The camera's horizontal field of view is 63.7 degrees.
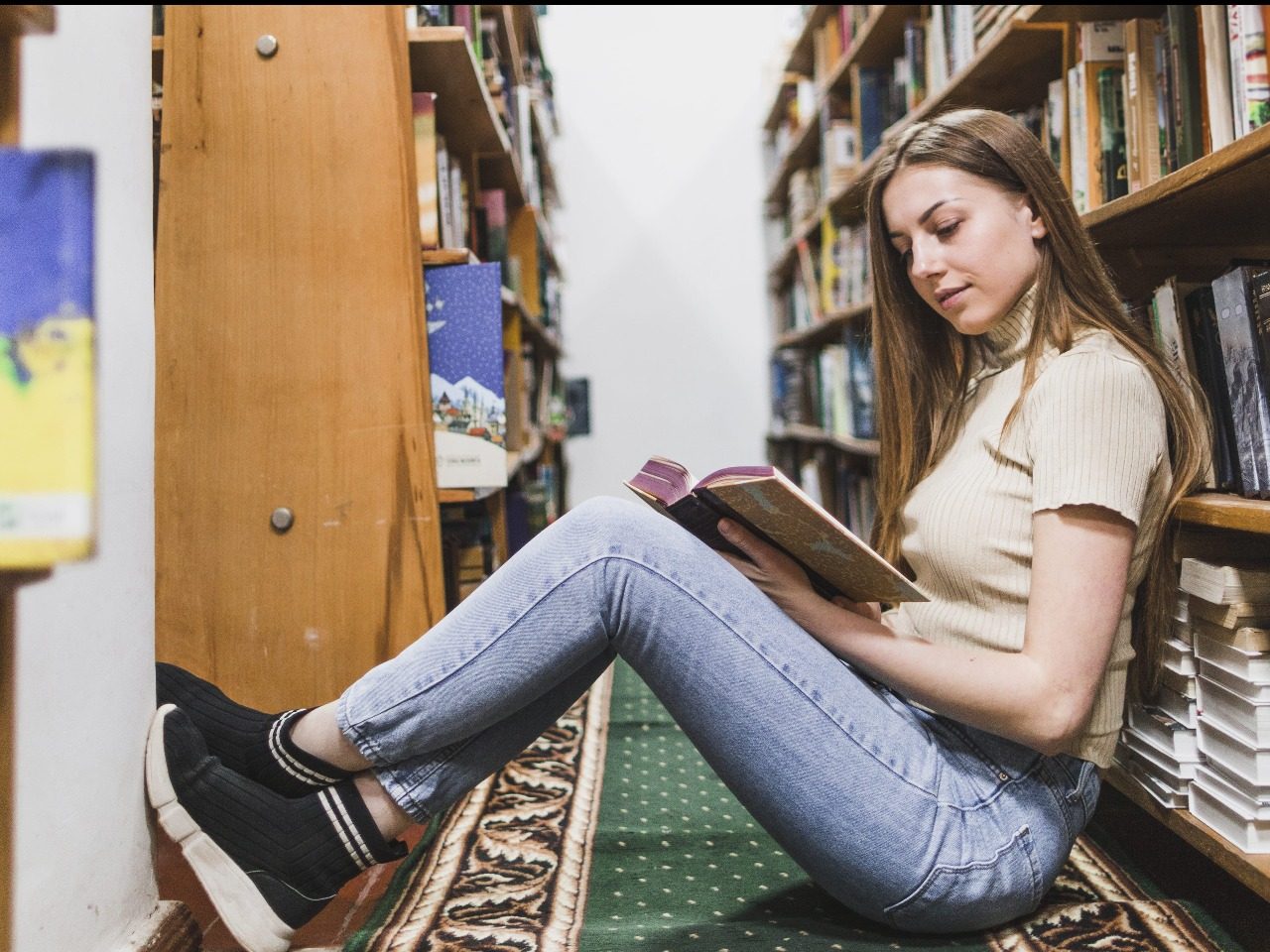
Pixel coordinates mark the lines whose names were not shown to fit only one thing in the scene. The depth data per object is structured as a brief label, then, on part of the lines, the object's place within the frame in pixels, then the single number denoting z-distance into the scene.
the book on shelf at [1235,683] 0.94
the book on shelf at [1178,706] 1.06
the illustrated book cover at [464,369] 1.53
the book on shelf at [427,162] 1.55
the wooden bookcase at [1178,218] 0.94
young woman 0.90
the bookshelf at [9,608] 0.62
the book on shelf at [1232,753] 0.94
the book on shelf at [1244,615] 0.96
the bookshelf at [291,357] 1.39
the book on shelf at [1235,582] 0.96
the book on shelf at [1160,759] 1.06
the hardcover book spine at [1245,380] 0.98
